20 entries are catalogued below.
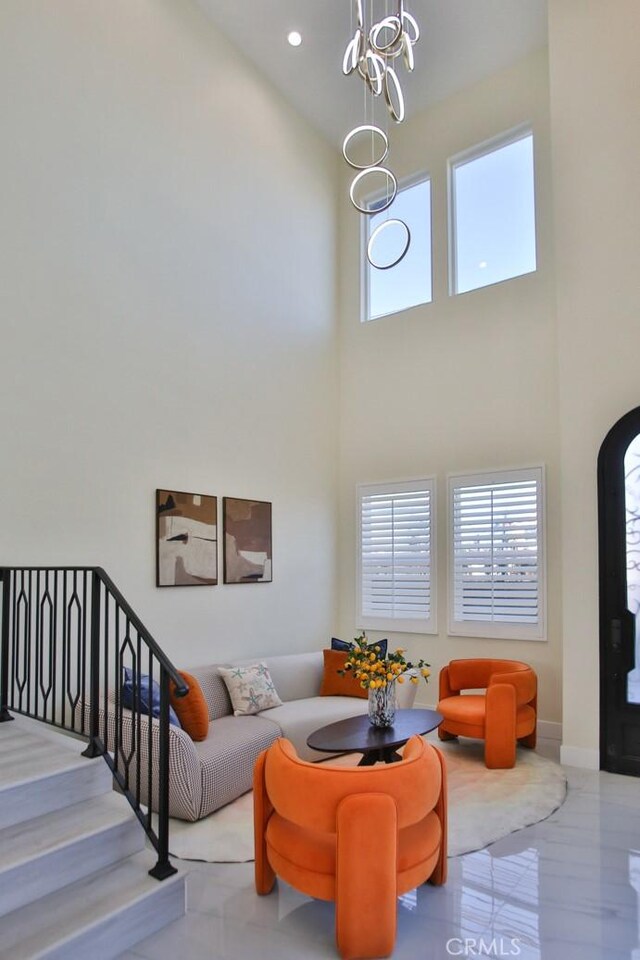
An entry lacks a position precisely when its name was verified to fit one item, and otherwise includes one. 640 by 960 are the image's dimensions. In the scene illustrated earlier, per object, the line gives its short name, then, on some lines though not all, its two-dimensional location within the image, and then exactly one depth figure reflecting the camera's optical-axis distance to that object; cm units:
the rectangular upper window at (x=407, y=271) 704
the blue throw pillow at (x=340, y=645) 597
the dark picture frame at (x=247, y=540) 577
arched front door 483
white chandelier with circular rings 375
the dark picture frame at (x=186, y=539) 509
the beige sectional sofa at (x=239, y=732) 384
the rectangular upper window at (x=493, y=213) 635
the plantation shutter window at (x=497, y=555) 588
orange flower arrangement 407
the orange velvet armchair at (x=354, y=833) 257
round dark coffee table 376
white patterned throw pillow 504
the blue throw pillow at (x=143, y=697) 405
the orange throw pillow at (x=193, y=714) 422
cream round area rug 356
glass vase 415
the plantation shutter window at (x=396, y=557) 659
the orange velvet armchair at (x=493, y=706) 489
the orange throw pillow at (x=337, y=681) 577
